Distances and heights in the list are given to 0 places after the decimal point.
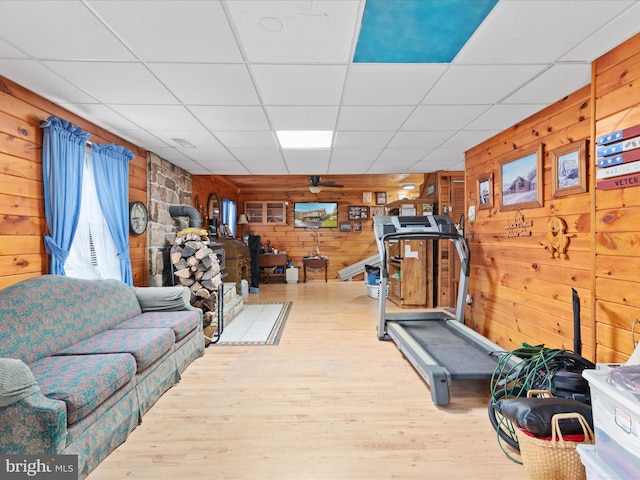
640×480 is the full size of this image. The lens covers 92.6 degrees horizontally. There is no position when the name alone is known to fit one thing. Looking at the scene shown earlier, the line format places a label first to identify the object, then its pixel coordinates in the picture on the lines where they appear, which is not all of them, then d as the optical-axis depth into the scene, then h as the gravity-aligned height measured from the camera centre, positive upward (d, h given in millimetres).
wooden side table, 8109 -696
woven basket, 1517 -1116
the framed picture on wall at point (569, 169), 2322 +503
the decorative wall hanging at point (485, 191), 3535 +509
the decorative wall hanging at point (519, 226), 2949 +64
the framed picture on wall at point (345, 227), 8781 +239
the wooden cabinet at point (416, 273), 5414 -695
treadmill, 2502 -1117
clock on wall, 3723 +266
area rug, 3793 -1281
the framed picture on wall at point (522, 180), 2793 +523
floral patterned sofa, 1469 -776
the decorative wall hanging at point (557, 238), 2510 -49
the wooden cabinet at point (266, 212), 8812 +718
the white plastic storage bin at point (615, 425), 1214 -815
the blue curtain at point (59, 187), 2504 +451
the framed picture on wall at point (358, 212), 8766 +661
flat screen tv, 8781 +559
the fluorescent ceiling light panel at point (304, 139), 3389 +1150
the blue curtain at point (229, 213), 7340 +612
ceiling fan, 7069 +1214
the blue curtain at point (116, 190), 3152 +528
